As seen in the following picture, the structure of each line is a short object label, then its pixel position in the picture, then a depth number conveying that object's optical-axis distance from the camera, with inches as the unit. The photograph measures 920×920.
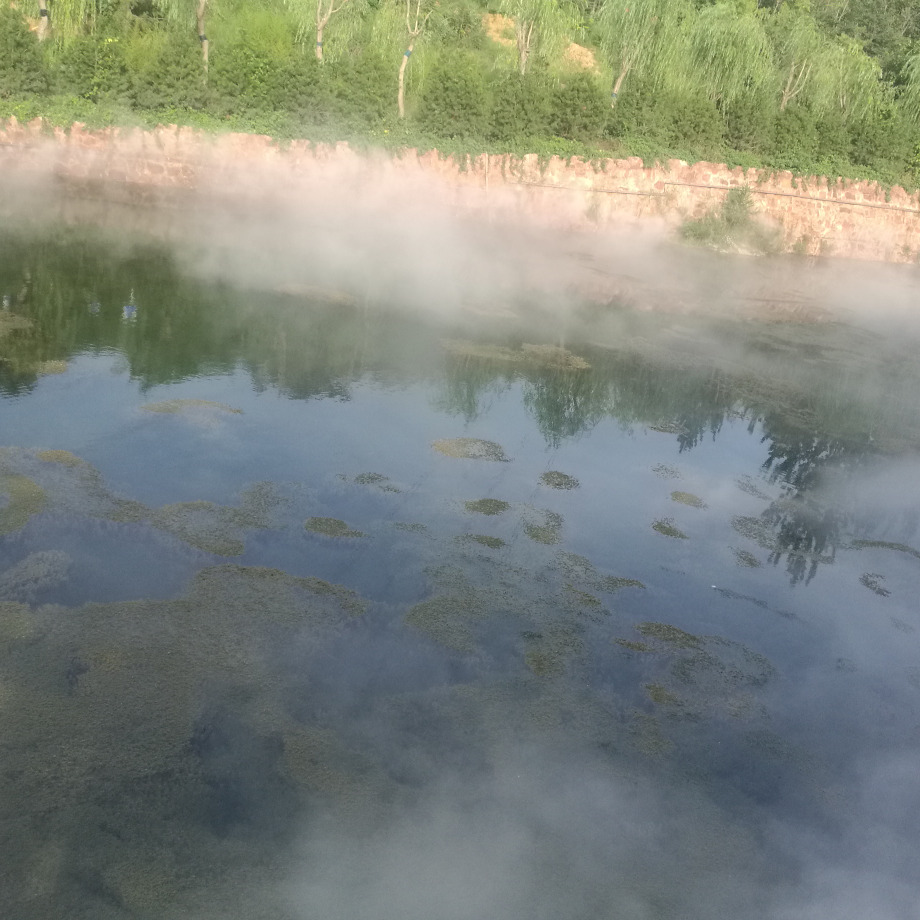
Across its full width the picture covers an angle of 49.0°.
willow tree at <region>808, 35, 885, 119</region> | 1167.6
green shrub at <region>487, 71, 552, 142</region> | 1004.6
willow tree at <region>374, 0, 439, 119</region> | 1054.4
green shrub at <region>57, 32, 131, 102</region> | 919.0
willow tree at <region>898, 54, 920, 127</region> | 1211.2
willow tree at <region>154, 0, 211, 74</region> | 990.4
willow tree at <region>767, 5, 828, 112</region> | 1151.6
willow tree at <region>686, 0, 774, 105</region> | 1113.4
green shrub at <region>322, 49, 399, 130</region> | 977.5
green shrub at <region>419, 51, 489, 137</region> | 997.2
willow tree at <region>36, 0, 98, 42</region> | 960.3
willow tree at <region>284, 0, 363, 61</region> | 1024.2
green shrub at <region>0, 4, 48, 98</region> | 901.8
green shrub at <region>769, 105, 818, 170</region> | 1077.8
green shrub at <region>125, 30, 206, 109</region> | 925.8
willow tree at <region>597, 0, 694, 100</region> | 1090.7
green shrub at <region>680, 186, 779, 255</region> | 1011.9
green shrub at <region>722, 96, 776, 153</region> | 1078.4
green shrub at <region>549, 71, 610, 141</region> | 1021.8
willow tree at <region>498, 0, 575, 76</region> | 1066.1
